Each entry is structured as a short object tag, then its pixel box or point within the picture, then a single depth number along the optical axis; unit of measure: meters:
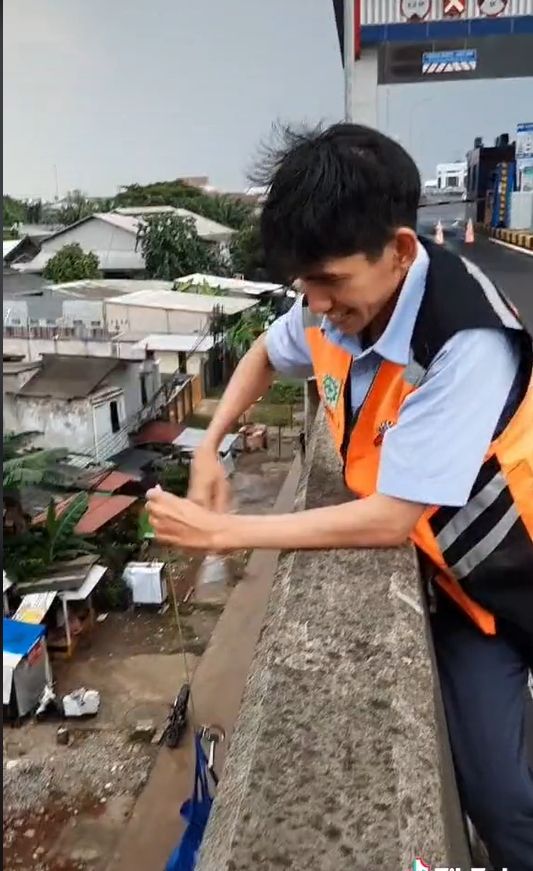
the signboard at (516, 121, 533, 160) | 15.34
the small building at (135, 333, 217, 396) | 19.20
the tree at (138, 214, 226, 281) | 29.47
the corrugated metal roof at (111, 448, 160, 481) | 15.23
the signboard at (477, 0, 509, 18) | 11.49
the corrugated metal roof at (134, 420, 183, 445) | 16.71
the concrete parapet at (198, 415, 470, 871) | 0.97
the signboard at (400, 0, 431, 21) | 11.31
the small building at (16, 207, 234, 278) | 30.95
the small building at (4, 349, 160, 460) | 15.08
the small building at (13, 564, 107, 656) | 10.58
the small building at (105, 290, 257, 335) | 20.94
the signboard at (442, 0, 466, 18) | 11.43
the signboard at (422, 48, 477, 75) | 12.96
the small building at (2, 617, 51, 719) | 9.09
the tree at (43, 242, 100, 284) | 28.64
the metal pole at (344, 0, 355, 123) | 7.59
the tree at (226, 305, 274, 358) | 21.69
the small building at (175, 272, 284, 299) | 24.57
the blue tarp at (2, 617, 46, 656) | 9.23
